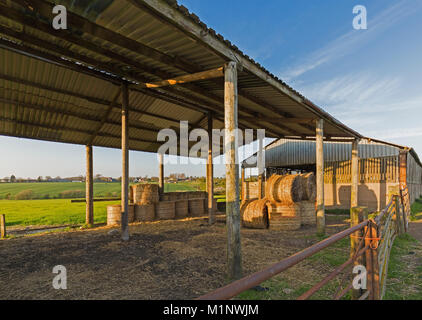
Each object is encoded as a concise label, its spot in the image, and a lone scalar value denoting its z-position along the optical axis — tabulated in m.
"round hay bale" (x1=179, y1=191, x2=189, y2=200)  15.01
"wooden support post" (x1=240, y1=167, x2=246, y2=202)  18.82
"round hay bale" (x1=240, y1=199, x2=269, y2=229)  9.81
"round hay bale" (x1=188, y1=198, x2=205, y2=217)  14.02
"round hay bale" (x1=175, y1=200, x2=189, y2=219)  13.14
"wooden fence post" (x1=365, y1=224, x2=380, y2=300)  3.05
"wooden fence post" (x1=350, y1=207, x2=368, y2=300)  3.03
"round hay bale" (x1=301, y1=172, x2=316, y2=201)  10.91
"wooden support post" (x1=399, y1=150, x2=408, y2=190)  14.09
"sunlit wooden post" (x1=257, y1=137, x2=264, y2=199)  16.44
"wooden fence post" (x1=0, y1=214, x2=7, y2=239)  9.01
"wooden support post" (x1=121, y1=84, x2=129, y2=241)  7.52
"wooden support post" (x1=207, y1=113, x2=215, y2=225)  10.71
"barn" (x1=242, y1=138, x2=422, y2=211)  14.78
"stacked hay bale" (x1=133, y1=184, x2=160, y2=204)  11.59
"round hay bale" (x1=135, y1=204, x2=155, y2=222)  11.35
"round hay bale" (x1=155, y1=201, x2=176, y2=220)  11.93
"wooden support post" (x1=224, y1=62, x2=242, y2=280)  4.65
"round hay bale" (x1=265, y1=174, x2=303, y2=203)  9.94
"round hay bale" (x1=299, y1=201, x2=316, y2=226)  10.62
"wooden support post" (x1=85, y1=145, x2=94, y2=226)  10.91
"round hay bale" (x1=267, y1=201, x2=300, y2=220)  9.59
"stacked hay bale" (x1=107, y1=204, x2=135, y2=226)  10.38
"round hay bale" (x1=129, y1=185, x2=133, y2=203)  11.94
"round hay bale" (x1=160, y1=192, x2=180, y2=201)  13.52
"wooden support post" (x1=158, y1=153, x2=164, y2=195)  14.38
